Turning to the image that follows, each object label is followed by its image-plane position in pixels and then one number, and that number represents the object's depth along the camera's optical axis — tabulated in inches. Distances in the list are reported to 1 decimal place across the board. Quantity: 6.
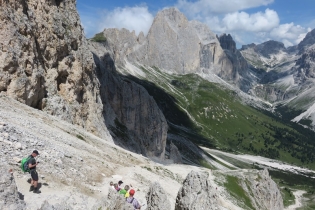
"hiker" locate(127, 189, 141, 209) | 811.5
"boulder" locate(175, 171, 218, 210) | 814.8
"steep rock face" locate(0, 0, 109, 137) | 1598.2
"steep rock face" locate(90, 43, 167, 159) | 3277.6
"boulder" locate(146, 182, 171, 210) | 819.0
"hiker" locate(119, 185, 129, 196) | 872.3
